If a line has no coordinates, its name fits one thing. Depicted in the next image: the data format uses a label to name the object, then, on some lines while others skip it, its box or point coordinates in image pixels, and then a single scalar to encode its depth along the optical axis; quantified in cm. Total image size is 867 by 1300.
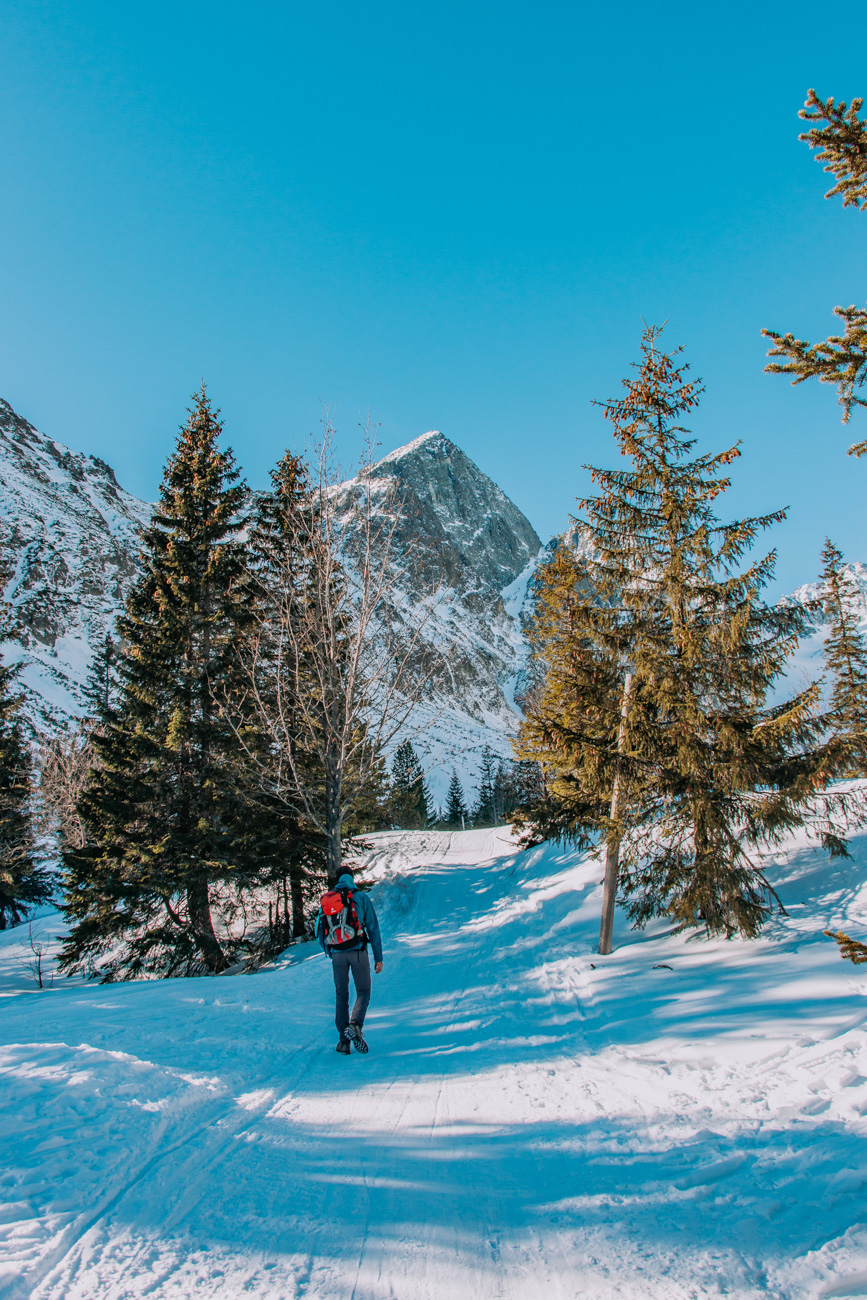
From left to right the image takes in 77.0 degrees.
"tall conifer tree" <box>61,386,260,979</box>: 1166
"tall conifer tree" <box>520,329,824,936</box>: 771
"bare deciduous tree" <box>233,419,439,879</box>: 1012
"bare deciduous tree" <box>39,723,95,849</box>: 2402
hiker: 549
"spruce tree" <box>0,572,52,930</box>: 1941
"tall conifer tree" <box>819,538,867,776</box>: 2308
